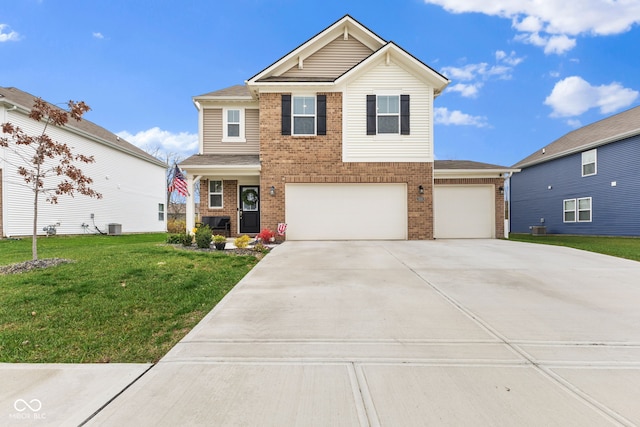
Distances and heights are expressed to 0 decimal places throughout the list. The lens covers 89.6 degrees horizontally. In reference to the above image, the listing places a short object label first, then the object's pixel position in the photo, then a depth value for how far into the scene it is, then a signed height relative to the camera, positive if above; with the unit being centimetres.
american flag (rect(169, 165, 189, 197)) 1137 +113
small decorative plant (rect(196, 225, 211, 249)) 960 -69
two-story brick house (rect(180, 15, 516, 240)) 1173 +232
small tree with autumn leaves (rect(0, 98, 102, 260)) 690 +162
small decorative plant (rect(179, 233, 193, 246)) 1014 -74
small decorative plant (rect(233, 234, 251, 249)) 941 -77
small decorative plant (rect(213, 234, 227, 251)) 932 -79
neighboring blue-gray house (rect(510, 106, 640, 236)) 1522 +188
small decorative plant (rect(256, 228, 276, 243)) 1077 -68
